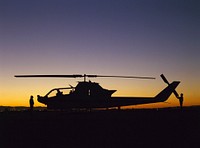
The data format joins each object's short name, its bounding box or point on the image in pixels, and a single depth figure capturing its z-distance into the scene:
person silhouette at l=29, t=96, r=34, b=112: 23.86
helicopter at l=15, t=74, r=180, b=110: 26.67
